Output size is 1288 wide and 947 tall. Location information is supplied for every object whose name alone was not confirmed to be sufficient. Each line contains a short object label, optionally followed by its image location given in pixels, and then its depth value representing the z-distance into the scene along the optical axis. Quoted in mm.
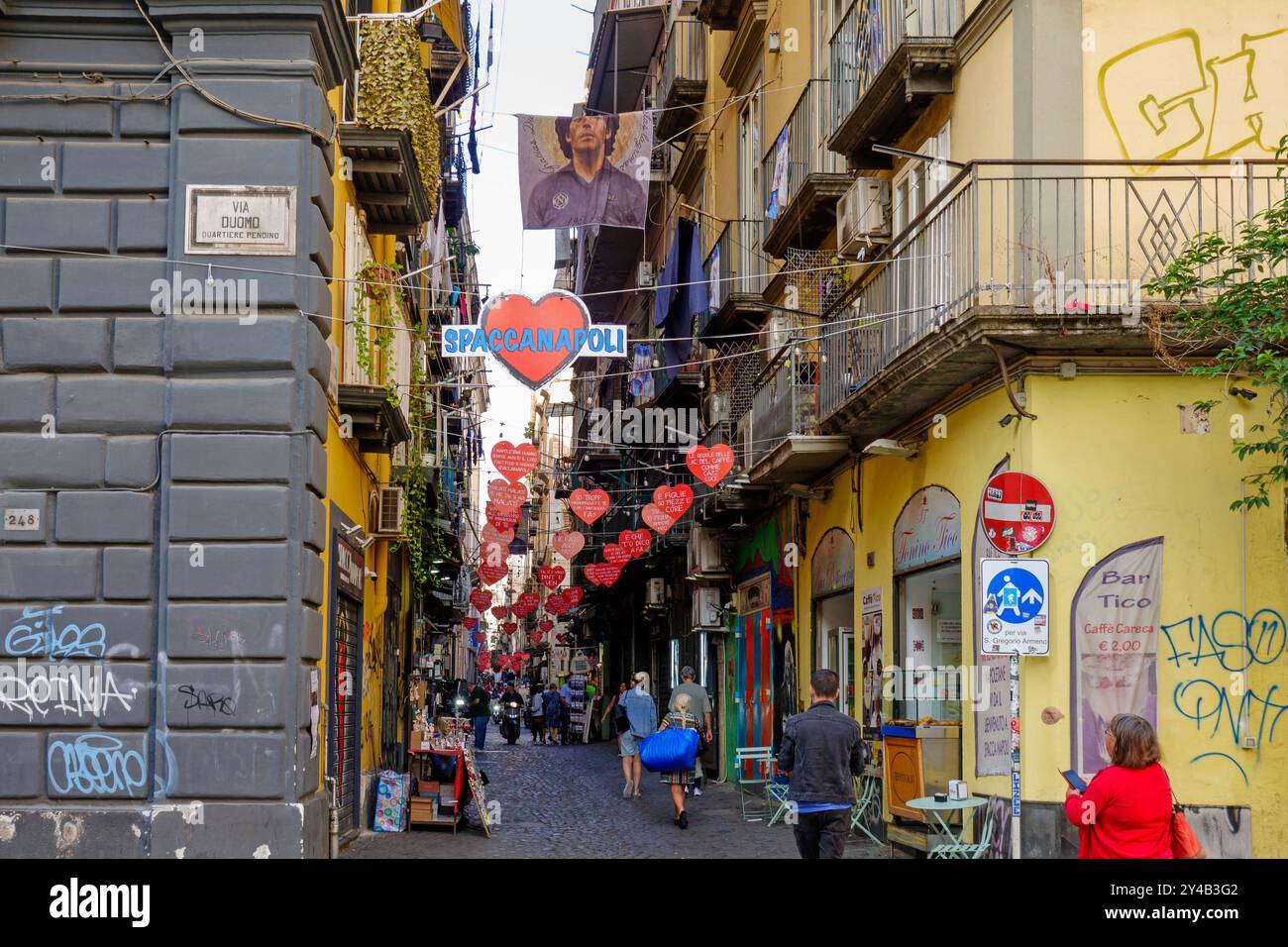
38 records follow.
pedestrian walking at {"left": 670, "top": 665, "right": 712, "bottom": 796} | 20078
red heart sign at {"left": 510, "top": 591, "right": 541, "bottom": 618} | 43375
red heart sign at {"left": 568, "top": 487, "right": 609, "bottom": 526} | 27047
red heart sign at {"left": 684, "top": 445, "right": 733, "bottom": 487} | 22047
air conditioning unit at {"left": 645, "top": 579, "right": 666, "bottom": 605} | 36656
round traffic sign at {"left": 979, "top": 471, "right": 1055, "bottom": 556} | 11961
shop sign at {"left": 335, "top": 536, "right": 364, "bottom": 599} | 15977
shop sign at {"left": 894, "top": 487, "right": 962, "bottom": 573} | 15630
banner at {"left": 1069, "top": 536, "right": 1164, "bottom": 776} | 13414
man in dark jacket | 10520
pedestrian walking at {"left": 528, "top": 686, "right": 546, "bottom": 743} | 43938
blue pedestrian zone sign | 11352
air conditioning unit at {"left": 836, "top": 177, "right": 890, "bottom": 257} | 18297
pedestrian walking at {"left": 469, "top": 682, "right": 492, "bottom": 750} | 31891
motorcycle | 41688
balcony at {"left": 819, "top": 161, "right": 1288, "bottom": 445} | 13312
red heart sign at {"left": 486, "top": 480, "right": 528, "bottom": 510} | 26797
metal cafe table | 13577
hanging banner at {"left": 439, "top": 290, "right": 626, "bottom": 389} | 15273
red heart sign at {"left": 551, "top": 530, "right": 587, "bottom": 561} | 31406
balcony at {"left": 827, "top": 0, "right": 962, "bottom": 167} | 15883
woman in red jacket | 7977
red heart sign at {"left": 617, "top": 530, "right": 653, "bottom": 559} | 31984
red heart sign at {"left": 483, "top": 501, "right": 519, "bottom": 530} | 29548
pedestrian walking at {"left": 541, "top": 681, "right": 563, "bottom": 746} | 43062
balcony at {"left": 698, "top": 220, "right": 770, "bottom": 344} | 25438
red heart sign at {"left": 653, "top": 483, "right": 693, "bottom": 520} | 26172
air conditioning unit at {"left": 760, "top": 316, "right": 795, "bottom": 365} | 23078
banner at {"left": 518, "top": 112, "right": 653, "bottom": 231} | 18703
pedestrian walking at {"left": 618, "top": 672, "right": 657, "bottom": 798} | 22031
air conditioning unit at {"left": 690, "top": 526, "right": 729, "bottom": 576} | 28859
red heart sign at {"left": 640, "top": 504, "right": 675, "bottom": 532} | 27016
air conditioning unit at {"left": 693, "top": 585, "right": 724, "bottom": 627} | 28953
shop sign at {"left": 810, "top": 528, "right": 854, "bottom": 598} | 20156
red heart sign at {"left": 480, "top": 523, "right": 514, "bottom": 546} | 32419
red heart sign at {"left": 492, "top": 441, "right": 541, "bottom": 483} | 24688
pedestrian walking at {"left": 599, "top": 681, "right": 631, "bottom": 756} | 23219
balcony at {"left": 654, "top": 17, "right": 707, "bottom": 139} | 31391
